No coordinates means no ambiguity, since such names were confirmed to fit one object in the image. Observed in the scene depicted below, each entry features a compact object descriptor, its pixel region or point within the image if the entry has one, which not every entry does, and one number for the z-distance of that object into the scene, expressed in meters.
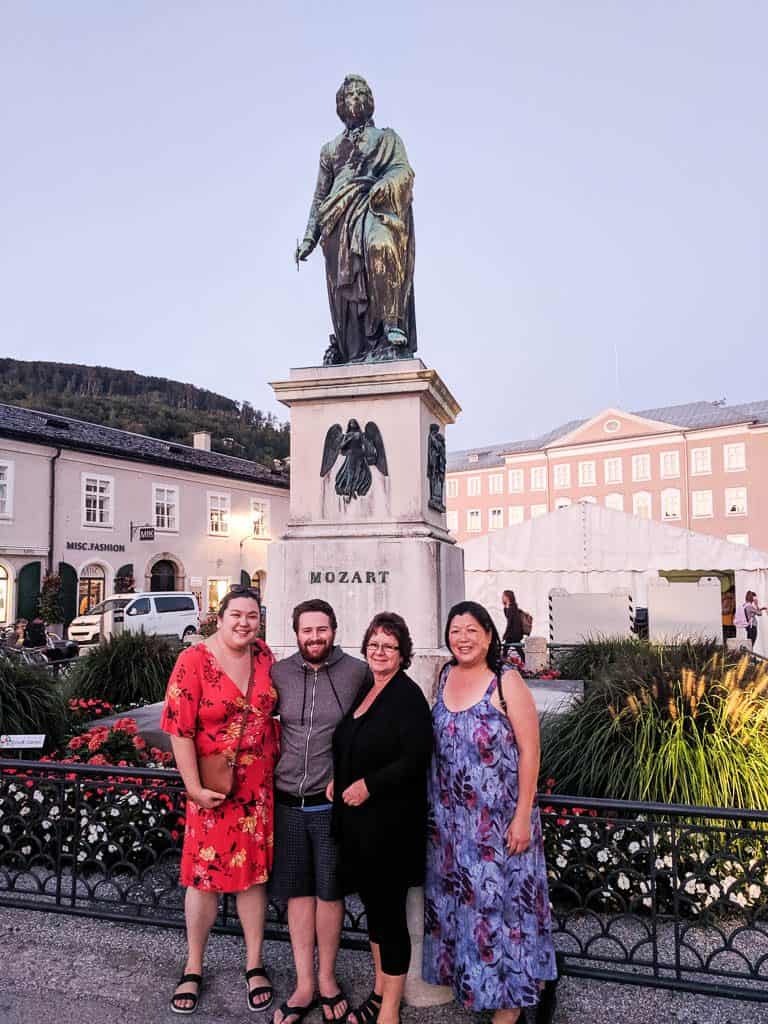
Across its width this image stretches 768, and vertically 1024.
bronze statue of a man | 6.02
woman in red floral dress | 3.06
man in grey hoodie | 3.04
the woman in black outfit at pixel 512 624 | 11.69
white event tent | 18.11
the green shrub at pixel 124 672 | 9.09
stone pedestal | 5.41
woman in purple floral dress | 2.74
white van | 22.17
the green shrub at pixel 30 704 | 6.25
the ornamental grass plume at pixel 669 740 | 4.35
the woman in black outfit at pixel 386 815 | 2.84
